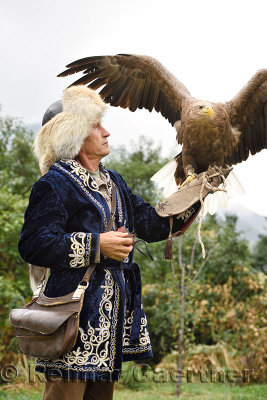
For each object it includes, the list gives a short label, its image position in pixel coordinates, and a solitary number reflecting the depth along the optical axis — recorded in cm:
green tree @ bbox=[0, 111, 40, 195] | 952
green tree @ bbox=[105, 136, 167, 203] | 1016
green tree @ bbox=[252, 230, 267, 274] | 944
